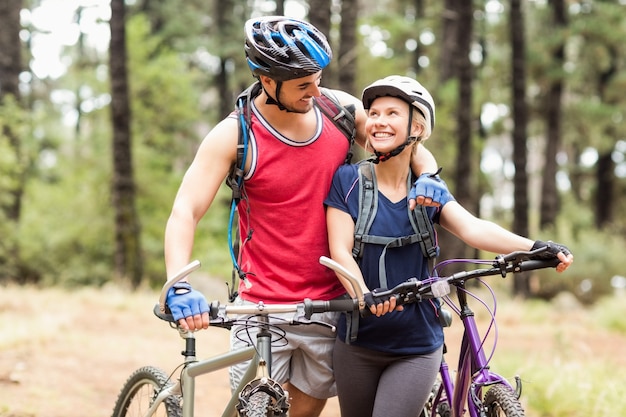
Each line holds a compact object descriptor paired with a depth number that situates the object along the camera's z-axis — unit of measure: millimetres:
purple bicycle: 3279
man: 3656
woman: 3688
